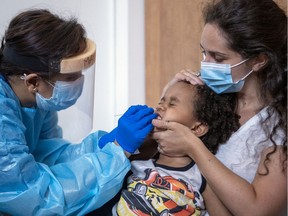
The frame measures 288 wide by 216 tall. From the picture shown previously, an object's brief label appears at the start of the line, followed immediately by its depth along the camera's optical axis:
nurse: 1.14
